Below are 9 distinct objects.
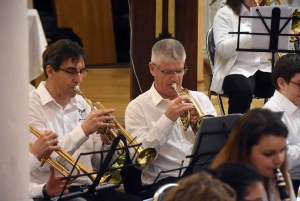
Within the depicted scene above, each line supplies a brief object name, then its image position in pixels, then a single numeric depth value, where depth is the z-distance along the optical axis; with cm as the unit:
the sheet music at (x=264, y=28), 812
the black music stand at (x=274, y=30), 803
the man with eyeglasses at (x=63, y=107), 641
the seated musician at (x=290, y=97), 685
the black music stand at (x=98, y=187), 529
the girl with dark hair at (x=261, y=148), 499
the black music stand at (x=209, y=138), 589
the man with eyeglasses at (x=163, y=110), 691
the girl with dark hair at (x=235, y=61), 920
